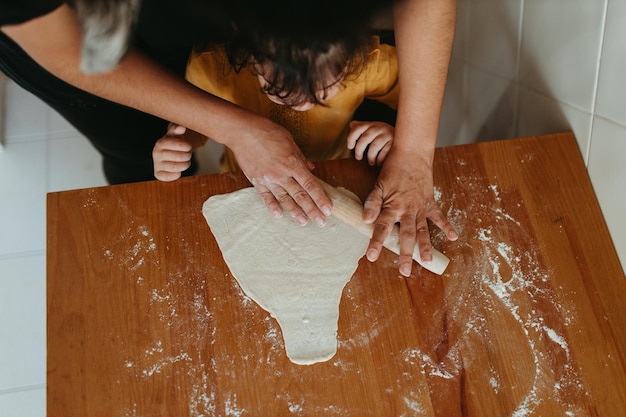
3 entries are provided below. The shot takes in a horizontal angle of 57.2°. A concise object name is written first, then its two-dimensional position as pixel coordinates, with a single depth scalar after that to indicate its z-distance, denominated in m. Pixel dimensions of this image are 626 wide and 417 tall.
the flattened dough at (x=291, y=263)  0.81
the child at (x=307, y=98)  0.77
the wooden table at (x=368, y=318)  0.77
